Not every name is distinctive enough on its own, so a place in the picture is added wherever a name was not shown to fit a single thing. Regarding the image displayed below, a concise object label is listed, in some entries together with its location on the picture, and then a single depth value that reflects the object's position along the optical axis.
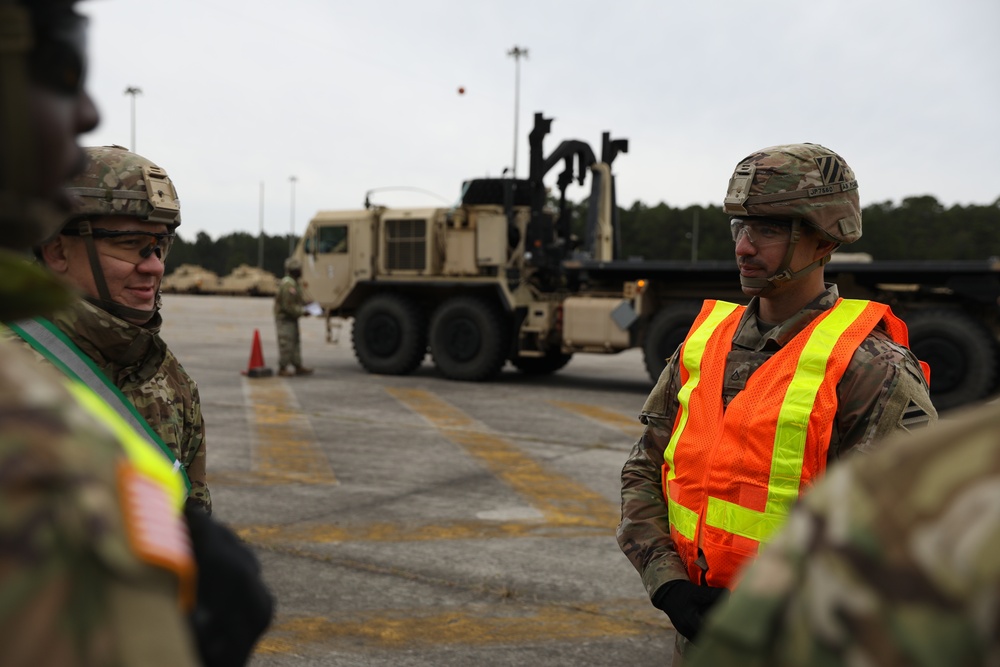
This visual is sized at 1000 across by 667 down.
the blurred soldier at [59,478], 0.70
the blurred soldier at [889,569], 0.70
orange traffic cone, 13.22
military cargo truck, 12.06
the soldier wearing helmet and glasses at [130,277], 2.41
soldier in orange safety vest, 2.07
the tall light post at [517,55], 38.88
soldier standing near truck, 12.89
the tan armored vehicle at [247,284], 55.00
